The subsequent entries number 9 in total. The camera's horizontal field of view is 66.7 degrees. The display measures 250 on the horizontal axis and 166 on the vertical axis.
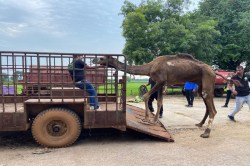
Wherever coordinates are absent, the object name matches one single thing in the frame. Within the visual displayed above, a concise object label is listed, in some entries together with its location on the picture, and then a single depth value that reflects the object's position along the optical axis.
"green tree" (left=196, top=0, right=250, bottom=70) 16.72
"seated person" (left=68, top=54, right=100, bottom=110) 4.24
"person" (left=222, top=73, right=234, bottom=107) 6.32
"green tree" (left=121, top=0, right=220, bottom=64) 14.03
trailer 4.04
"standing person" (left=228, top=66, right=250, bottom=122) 6.53
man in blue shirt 8.90
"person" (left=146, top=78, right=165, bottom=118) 6.80
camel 5.32
